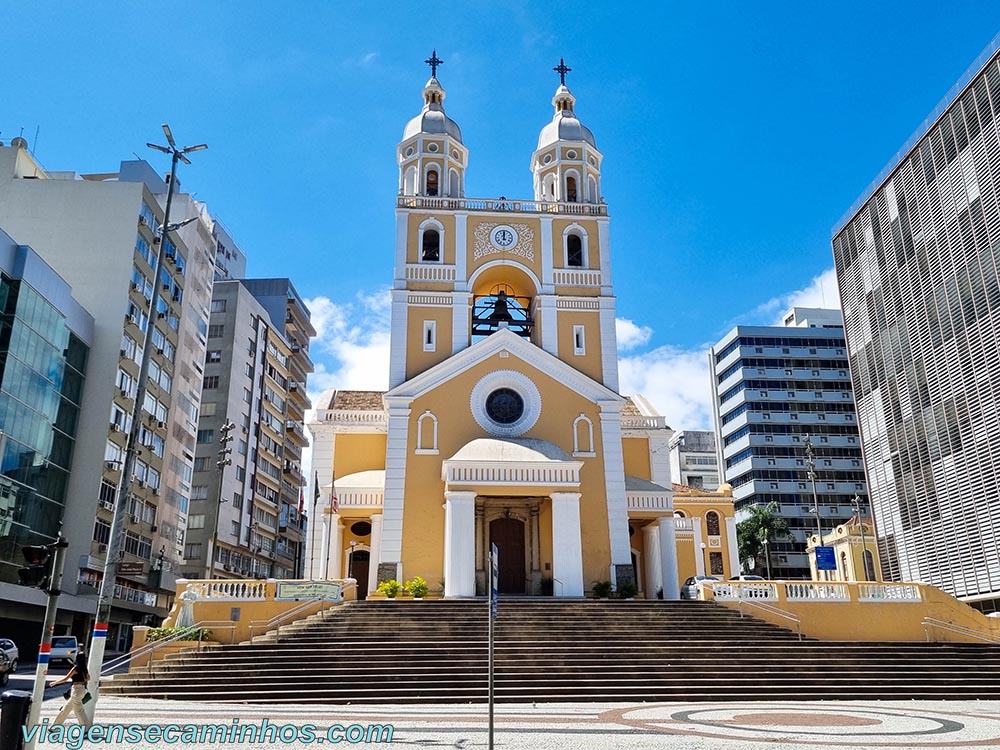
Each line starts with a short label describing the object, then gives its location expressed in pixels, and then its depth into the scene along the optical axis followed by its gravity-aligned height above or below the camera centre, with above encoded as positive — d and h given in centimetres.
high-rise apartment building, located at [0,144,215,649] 3826 +1295
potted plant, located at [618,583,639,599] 2791 +107
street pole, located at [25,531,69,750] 907 -1
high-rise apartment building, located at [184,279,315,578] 5450 +1366
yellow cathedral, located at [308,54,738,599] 2831 +769
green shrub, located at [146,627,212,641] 1995 -13
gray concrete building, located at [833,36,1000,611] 3497 +1263
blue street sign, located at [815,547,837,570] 2628 +199
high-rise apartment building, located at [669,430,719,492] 8700 +1705
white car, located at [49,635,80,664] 2745 -64
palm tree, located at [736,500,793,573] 6462 +712
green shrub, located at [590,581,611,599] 2805 +112
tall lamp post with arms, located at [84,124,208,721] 1239 +185
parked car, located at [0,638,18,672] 2016 -53
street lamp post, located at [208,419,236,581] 2845 +629
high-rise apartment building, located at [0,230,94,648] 3238 +869
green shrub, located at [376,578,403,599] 2697 +118
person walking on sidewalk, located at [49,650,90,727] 1061 -80
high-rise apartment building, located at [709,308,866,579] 7012 +1686
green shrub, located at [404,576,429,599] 2722 +119
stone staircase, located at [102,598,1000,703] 1681 -84
